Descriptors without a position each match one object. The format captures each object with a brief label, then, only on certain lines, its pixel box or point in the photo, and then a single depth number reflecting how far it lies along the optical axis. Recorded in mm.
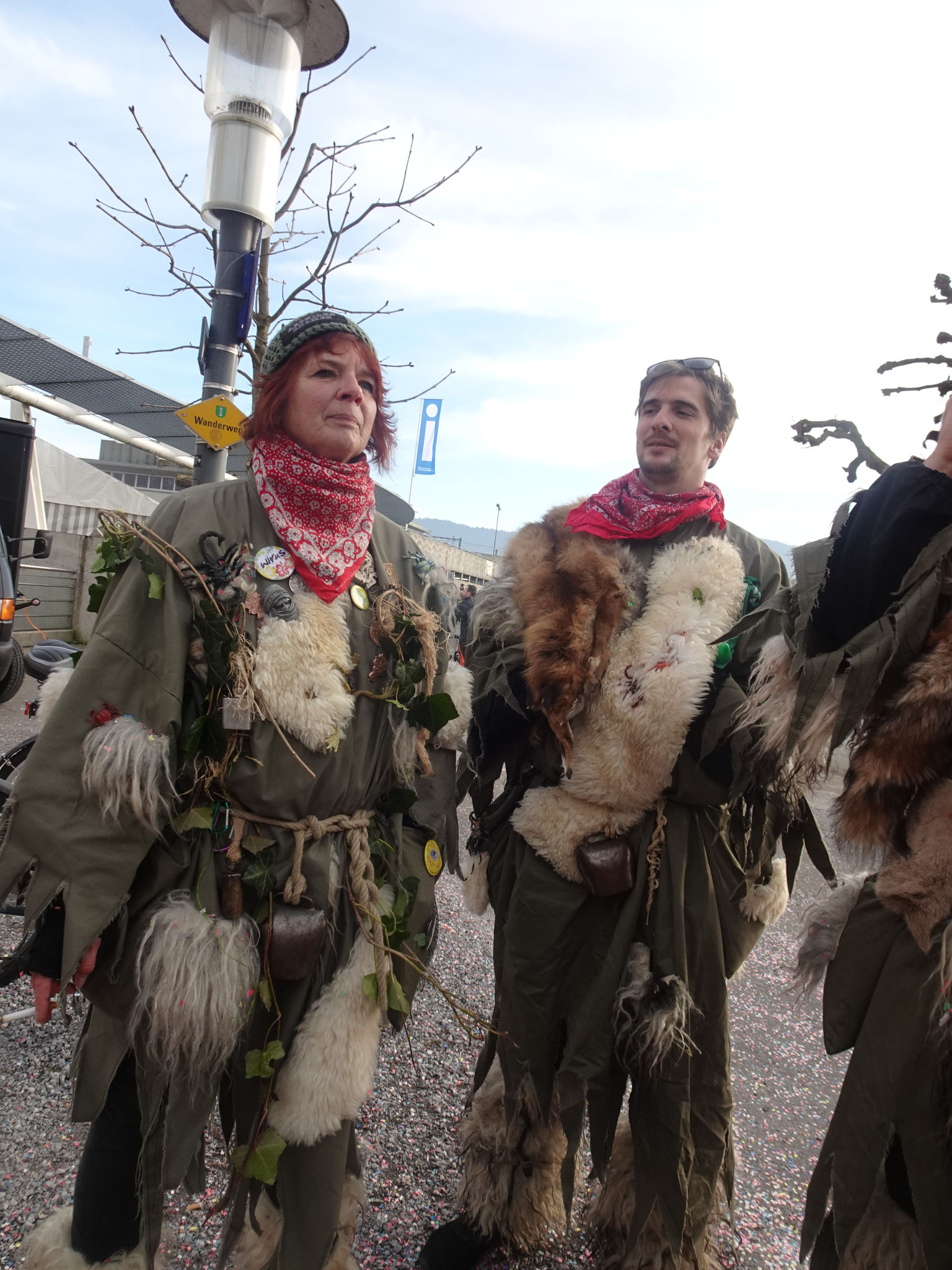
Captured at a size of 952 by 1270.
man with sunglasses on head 1745
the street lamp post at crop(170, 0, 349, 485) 3279
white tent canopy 11383
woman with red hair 1353
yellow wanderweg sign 3150
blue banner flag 24094
